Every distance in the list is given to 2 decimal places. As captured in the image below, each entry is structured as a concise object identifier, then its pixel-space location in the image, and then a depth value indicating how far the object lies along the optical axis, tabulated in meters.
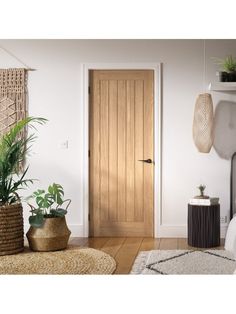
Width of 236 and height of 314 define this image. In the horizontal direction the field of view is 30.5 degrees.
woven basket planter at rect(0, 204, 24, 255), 4.00
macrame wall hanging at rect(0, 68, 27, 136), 5.06
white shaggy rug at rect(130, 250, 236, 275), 3.42
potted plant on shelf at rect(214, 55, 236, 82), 4.69
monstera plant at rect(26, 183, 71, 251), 4.15
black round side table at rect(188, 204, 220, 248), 4.43
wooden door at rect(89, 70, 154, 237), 5.03
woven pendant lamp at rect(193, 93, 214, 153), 4.79
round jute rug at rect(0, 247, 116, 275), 3.50
